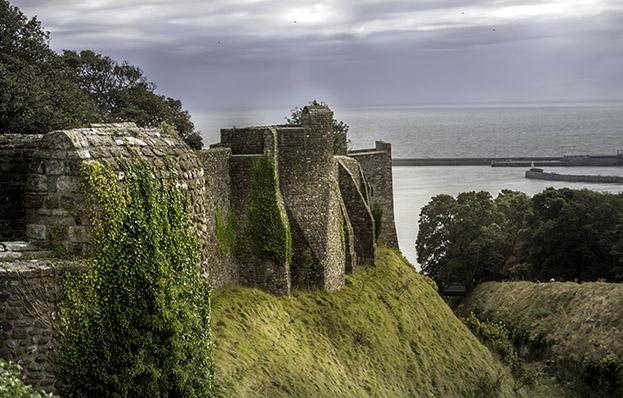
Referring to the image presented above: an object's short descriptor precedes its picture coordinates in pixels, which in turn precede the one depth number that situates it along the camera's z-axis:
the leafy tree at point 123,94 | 62.31
